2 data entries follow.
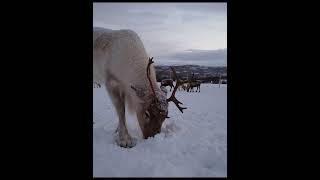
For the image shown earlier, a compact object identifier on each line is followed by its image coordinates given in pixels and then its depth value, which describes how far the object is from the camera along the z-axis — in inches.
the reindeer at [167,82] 536.1
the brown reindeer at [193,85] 752.1
